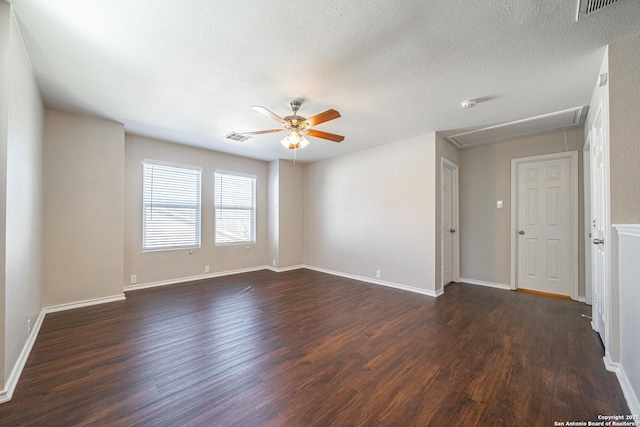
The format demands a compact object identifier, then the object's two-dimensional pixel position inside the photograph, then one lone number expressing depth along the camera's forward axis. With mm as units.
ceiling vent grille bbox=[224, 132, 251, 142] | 4172
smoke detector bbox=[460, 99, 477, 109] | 2934
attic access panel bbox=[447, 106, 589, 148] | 3312
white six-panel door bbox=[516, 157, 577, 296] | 3910
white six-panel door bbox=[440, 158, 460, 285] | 4539
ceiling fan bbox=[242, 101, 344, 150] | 2645
